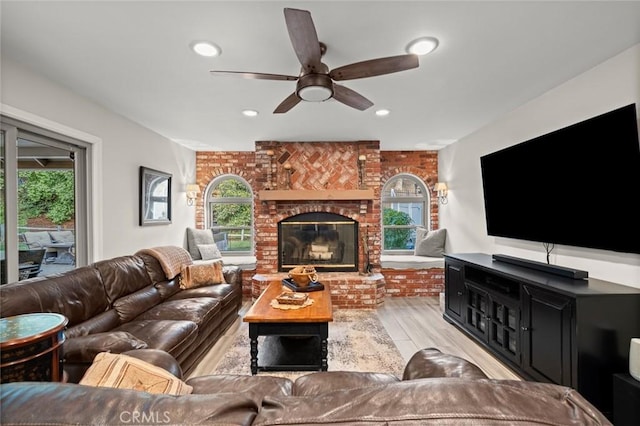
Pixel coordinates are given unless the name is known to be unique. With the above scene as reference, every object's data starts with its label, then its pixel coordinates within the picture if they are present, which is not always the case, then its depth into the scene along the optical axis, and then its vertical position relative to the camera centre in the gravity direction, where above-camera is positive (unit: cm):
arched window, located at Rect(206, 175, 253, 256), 552 +1
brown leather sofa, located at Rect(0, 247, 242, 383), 165 -76
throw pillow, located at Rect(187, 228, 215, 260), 499 -42
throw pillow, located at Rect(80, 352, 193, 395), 111 -63
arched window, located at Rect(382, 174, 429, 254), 552 +3
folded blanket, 328 -50
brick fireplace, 465 +41
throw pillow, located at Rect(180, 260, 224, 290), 343 -72
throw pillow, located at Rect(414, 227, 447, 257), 503 -54
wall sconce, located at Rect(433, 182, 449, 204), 496 +38
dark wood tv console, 185 -82
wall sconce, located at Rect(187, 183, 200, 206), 493 +42
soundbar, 215 -47
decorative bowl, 311 -67
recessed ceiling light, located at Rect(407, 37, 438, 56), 187 +112
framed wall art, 373 +27
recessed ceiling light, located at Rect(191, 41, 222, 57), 192 +114
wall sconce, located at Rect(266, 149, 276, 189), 465 +68
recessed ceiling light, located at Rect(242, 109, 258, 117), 318 +116
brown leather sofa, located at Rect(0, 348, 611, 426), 53 -38
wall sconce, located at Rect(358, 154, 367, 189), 464 +66
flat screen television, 190 +22
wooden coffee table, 231 -91
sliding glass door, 216 +13
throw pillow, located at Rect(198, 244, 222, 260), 489 -61
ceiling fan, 150 +90
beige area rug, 249 -133
